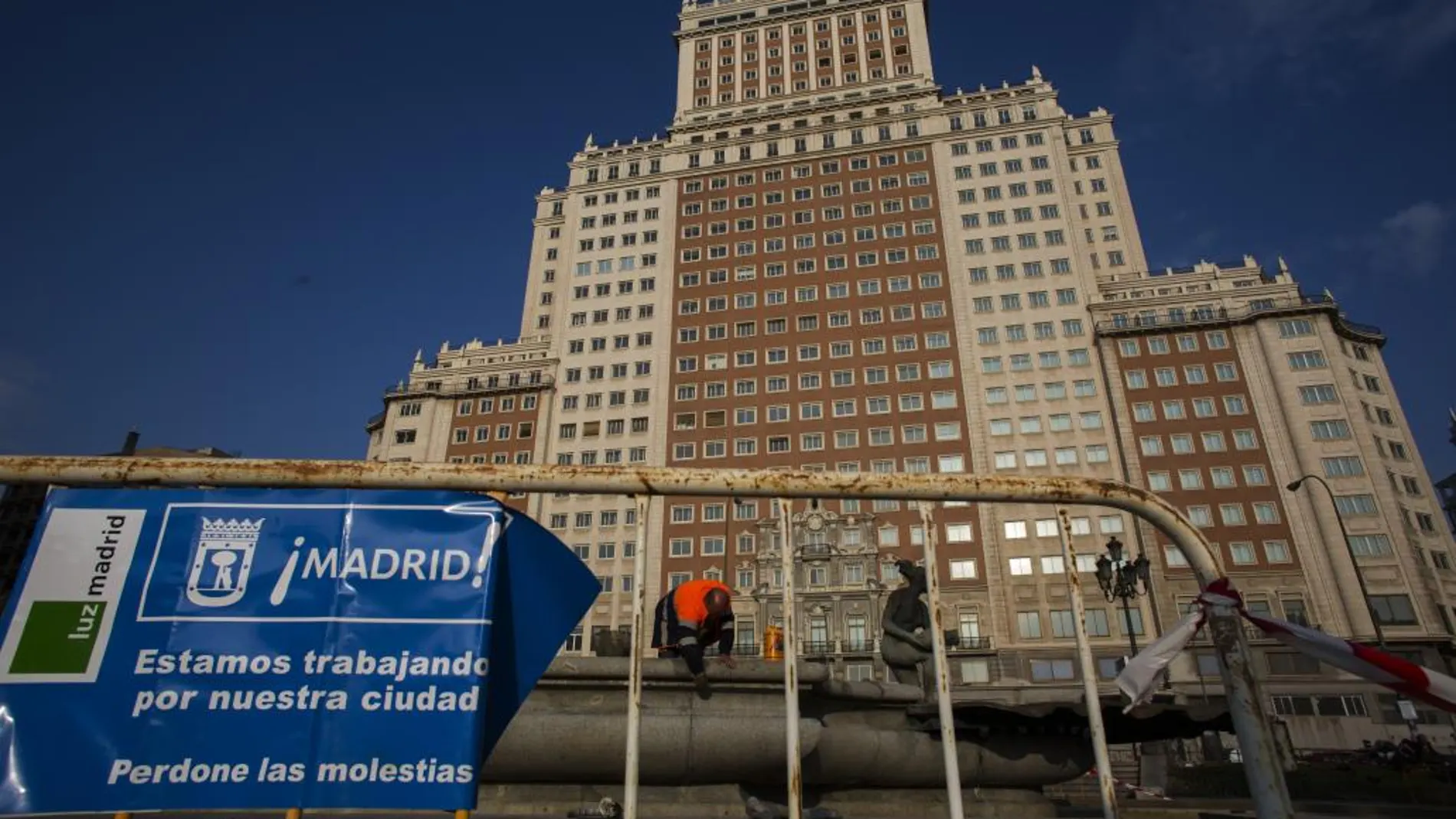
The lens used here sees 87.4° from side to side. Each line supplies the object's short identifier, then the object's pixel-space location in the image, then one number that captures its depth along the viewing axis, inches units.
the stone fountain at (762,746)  232.8
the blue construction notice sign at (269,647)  98.2
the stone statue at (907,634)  315.3
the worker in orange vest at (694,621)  221.6
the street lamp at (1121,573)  778.8
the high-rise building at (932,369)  1836.9
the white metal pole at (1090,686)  104.5
